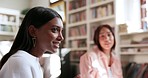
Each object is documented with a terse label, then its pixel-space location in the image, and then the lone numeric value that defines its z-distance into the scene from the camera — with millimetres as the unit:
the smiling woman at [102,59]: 2426
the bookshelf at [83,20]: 3213
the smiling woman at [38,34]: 872
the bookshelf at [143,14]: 2875
